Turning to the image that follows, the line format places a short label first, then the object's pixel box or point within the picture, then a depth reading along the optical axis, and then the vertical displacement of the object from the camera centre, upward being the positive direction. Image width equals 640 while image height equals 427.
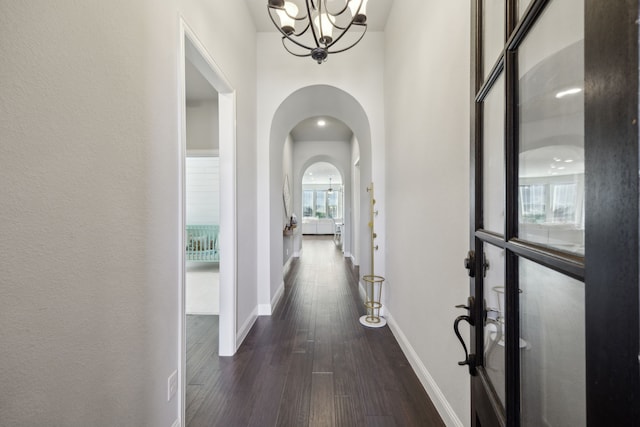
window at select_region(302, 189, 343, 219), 14.04 +0.41
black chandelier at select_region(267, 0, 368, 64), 1.59 +1.22
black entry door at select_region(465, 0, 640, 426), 0.30 +0.00
